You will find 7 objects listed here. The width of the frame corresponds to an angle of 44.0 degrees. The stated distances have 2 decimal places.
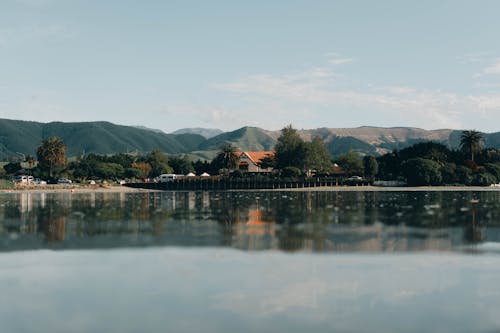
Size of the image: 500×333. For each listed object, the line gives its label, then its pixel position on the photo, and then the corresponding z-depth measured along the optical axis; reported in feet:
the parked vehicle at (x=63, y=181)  608.84
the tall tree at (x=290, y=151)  604.08
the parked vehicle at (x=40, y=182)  606.87
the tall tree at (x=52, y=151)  642.22
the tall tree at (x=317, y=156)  600.80
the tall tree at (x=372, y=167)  640.58
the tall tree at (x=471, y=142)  609.01
